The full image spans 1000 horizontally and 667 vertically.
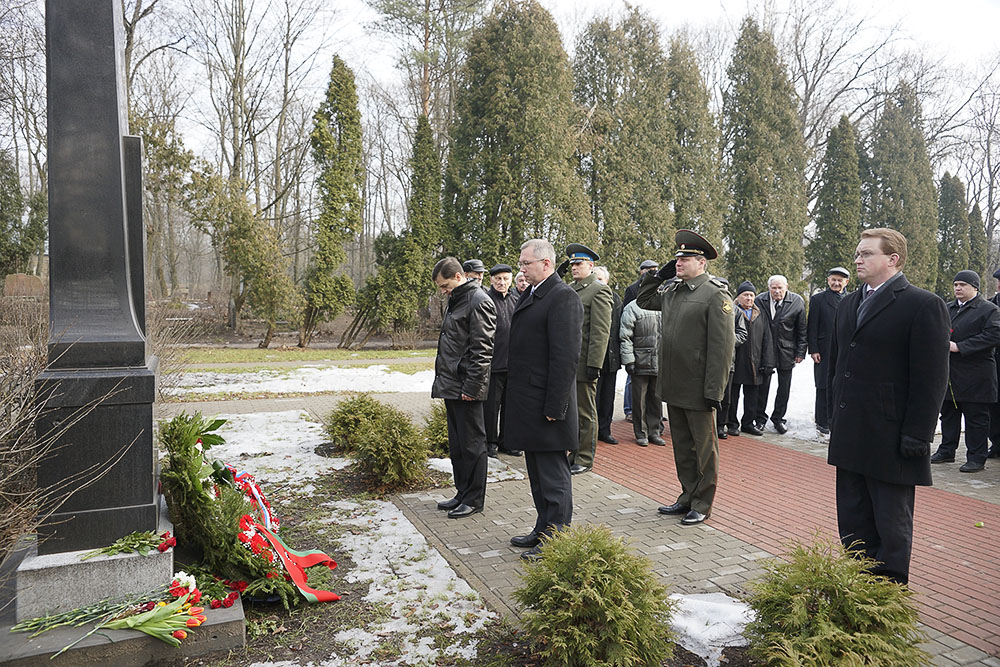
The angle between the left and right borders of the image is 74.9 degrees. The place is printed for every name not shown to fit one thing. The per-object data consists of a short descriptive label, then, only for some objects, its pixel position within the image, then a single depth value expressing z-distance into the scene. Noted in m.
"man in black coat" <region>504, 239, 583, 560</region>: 4.44
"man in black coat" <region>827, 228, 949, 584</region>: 3.50
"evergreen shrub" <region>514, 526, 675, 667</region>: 2.92
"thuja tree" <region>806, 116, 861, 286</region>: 28.72
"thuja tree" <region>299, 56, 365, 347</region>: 21.62
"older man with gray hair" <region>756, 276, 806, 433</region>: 9.09
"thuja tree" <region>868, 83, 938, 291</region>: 31.00
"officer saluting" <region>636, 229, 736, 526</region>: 5.24
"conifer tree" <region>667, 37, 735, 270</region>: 26.03
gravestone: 3.35
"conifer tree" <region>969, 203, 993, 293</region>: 35.12
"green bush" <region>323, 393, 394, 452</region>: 7.41
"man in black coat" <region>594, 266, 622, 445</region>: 8.15
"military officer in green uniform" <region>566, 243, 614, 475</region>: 6.74
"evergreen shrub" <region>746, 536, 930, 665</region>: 2.68
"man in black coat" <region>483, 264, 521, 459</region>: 7.36
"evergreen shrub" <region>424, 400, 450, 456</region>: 7.29
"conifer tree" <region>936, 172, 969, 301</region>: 34.34
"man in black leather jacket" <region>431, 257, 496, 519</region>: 5.37
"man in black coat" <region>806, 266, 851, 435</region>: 8.68
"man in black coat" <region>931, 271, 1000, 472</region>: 7.22
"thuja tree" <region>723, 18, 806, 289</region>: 26.72
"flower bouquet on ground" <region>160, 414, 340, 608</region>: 3.79
